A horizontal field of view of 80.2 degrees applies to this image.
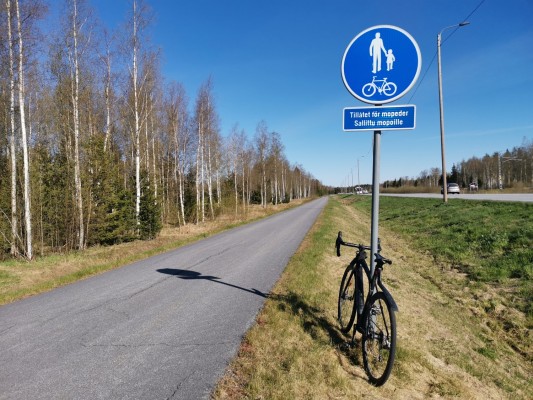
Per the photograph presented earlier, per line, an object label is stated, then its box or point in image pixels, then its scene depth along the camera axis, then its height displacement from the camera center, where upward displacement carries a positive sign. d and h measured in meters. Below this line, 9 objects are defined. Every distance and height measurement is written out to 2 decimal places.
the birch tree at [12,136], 11.51 +2.56
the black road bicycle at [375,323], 2.93 -1.39
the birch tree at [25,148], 11.58 +1.93
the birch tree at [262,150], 49.56 +6.97
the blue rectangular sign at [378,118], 3.29 +0.78
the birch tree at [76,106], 15.30 +4.60
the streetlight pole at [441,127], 22.36 +4.43
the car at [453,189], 48.47 +0.07
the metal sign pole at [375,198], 3.59 -0.08
